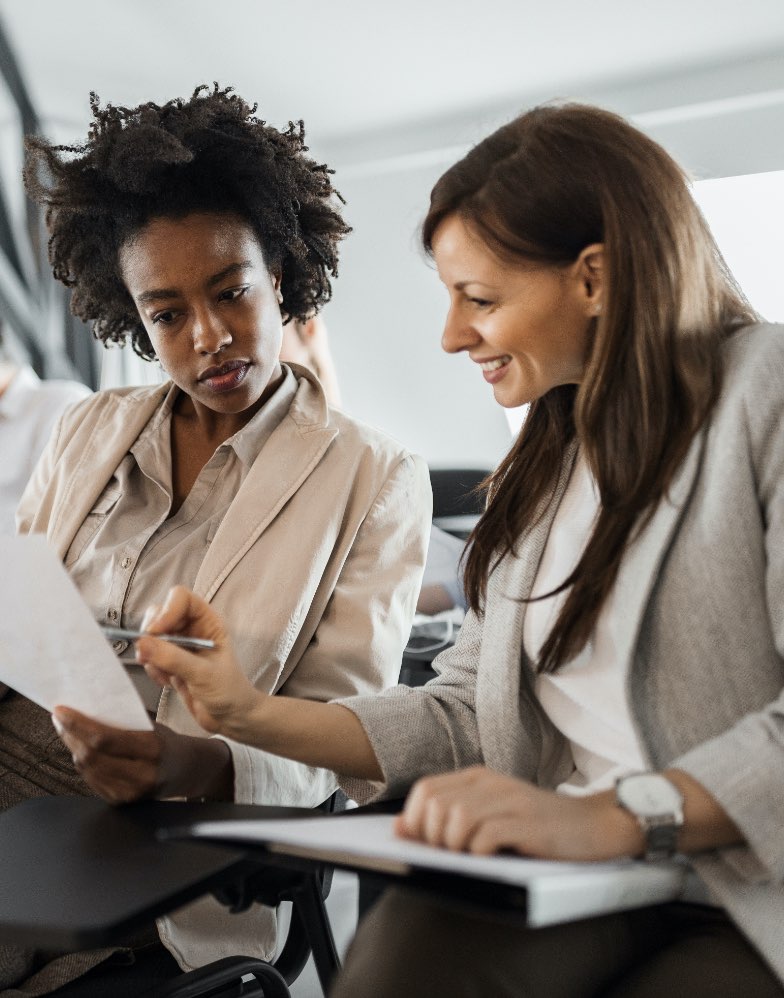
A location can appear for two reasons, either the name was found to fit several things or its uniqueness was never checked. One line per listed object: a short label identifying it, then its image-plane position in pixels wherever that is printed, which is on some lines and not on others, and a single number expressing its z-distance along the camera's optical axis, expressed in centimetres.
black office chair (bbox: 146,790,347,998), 90
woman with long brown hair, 80
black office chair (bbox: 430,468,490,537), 228
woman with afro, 131
